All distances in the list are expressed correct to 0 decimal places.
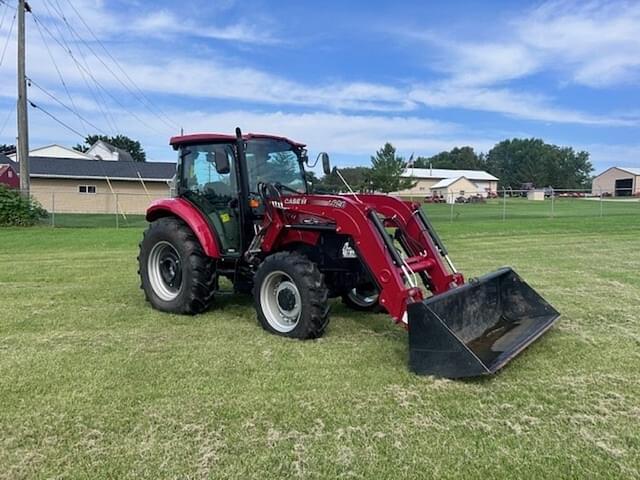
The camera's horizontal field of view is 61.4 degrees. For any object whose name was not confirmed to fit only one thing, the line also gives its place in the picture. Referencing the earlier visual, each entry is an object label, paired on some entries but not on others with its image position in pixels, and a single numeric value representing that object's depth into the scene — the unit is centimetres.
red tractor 452
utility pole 1950
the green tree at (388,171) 5638
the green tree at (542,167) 10650
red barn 3241
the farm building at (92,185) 3009
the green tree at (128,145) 8562
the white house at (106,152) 4828
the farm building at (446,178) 8635
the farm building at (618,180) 7638
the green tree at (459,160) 12235
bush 1888
